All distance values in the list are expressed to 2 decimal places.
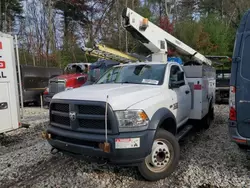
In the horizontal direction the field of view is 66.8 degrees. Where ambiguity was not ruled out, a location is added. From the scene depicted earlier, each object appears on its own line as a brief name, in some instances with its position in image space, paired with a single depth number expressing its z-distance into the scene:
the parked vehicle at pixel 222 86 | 9.51
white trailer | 4.58
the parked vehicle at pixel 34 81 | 9.98
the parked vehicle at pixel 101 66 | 8.94
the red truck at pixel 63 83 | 9.62
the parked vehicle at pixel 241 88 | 2.96
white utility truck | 2.66
